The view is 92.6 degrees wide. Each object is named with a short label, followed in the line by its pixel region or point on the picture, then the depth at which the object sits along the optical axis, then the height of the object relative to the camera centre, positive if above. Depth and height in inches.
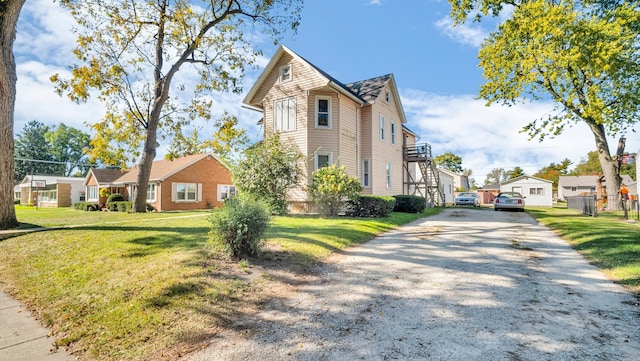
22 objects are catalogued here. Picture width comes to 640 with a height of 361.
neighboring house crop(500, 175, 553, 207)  1551.4 +14.9
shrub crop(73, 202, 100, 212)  1066.1 -44.0
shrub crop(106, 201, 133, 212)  932.8 -37.6
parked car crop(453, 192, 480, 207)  1177.4 -31.1
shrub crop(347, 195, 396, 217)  550.6 -24.2
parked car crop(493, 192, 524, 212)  815.7 -27.3
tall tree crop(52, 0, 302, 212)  606.9 +287.8
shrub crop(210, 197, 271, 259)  227.9 -24.9
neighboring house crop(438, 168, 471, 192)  2210.9 +65.6
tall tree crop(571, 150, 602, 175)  2625.5 +225.7
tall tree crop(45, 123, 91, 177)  2642.7 +427.6
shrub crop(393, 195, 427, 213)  697.0 -24.7
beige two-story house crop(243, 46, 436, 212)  661.3 +174.4
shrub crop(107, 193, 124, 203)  1079.0 -13.7
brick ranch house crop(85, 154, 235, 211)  1009.5 +36.3
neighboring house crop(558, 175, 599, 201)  2016.4 +46.4
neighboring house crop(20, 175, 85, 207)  1504.7 +13.6
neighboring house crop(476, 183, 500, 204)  2042.3 -27.1
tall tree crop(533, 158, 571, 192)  2571.4 +193.5
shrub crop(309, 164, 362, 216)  517.3 +7.1
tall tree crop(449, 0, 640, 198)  647.1 +307.7
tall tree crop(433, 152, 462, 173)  2706.7 +281.7
